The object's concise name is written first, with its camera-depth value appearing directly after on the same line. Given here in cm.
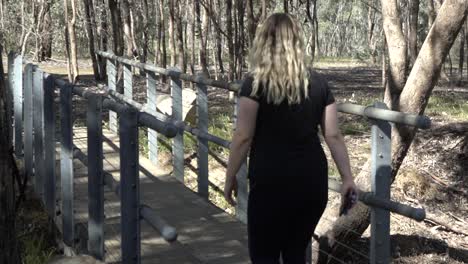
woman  309
